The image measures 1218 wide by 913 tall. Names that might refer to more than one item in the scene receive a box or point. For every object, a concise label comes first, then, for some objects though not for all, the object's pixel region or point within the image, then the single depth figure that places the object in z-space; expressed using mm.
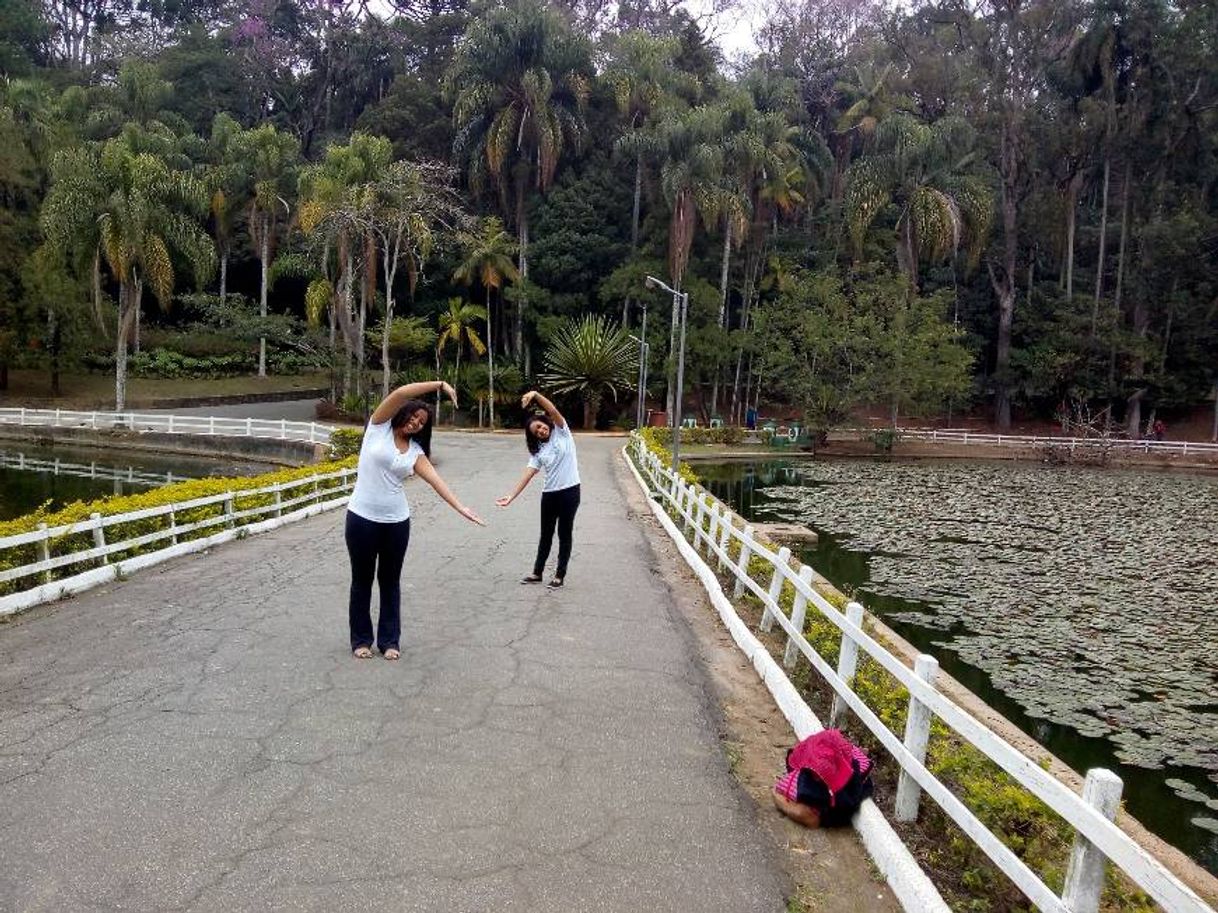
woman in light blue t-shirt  8250
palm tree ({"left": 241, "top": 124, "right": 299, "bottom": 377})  47956
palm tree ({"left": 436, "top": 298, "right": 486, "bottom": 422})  45094
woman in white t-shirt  6023
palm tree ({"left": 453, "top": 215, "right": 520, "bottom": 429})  44562
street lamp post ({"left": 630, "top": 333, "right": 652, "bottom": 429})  38375
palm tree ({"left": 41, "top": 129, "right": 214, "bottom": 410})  36844
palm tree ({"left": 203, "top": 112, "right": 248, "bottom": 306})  48562
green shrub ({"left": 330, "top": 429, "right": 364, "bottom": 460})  26703
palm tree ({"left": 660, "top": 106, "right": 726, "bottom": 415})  43469
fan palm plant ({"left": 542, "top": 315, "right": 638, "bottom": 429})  43438
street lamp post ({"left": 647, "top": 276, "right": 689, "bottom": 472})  22559
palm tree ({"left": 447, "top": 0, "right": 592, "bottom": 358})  45688
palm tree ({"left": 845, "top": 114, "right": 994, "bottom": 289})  44281
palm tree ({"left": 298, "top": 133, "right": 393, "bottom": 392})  37094
